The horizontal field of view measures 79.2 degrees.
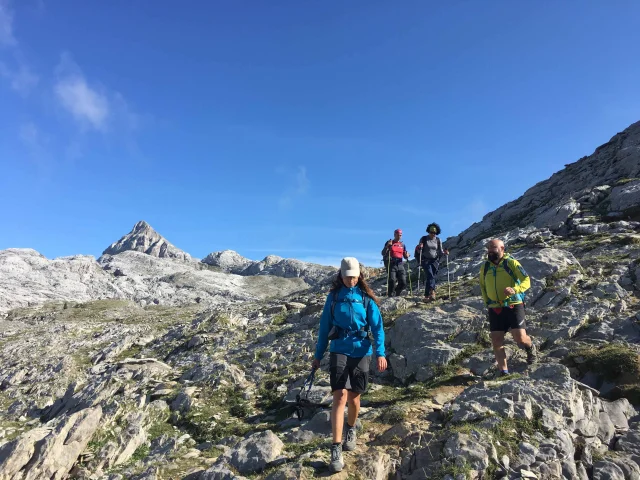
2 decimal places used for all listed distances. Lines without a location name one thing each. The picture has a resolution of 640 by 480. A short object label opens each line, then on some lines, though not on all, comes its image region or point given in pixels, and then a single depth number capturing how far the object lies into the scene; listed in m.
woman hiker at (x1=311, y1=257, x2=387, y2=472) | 6.55
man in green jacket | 9.34
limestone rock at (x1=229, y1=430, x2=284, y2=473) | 6.98
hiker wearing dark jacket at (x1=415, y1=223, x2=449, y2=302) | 16.84
